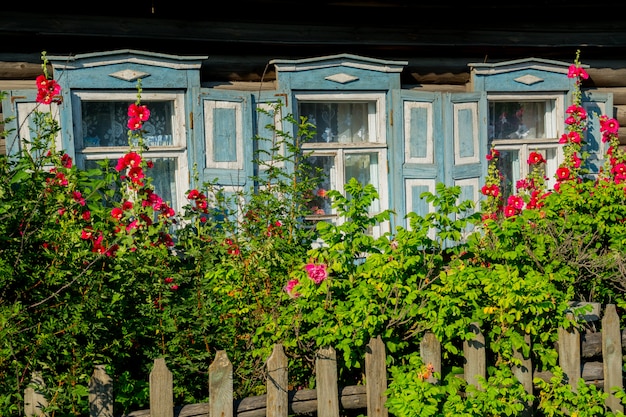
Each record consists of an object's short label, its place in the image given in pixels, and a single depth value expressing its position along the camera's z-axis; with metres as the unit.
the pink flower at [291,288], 3.98
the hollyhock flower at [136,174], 5.29
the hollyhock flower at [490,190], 6.77
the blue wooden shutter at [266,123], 6.36
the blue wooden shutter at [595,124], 7.39
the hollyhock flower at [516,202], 6.70
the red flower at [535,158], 7.08
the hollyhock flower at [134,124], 5.49
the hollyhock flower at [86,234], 4.42
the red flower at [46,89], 5.09
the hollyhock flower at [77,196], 4.93
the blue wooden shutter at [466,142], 6.89
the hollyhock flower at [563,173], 6.89
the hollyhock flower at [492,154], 7.05
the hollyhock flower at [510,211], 6.57
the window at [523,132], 7.35
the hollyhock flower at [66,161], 5.26
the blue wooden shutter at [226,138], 6.22
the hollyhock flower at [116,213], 5.09
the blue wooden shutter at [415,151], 6.75
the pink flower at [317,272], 3.92
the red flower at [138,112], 5.53
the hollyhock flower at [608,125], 7.27
